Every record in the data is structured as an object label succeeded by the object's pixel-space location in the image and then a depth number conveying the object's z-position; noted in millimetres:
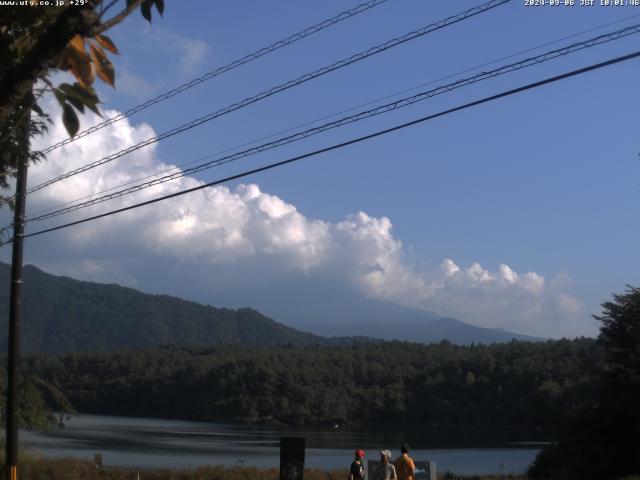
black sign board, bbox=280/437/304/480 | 17672
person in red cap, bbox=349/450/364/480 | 17141
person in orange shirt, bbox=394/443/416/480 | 15367
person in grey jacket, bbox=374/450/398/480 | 14945
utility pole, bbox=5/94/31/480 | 18281
